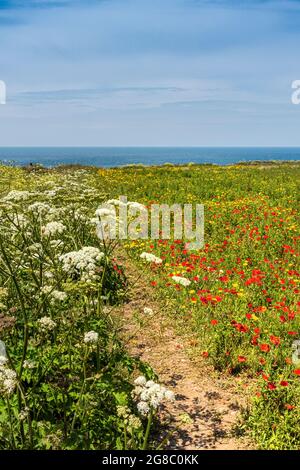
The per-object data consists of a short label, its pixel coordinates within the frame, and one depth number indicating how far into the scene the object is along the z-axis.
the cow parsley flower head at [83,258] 4.68
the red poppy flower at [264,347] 5.88
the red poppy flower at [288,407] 4.95
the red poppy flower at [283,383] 4.98
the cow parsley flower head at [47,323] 4.42
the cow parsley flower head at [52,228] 5.46
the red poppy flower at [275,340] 6.17
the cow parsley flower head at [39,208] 6.13
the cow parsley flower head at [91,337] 4.23
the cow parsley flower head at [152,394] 3.63
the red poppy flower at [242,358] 5.89
